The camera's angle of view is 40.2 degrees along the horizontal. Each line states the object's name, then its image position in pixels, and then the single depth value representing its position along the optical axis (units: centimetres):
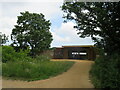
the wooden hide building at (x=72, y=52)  2386
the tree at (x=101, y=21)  806
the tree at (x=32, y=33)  2197
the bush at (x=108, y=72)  575
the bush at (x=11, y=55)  1212
